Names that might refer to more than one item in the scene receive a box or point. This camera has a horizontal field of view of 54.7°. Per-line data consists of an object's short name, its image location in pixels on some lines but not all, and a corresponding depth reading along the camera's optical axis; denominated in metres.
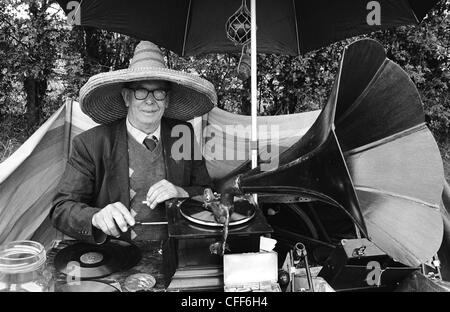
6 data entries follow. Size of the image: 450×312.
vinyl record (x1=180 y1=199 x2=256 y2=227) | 1.55
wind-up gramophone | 1.42
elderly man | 2.31
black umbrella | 2.62
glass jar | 1.40
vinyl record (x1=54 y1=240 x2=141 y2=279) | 1.60
